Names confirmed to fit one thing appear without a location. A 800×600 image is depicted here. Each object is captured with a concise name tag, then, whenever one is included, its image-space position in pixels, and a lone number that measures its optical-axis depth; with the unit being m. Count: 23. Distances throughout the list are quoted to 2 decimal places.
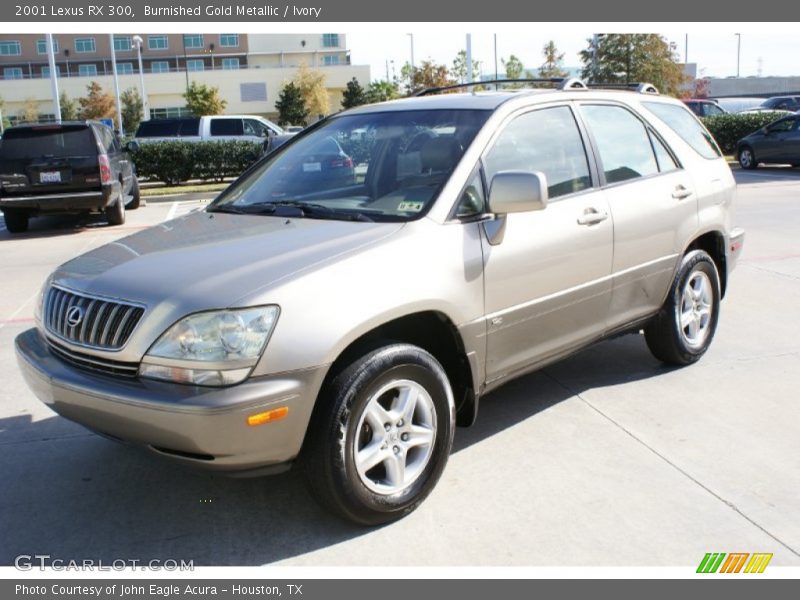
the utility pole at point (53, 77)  22.75
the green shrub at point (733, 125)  24.94
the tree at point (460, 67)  55.82
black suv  12.69
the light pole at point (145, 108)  65.94
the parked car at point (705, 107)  27.89
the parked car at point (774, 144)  20.42
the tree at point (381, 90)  65.06
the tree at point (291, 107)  64.38
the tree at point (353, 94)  61.94
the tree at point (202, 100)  62.44
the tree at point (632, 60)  30.22
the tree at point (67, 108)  71.25
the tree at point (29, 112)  69.76
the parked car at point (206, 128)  23.50
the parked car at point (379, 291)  3.04
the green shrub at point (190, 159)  20.56
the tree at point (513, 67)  56.97
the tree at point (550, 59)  50.52
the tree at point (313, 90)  66.94
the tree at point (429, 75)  54.88
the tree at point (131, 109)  71.00
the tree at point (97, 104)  71.25
